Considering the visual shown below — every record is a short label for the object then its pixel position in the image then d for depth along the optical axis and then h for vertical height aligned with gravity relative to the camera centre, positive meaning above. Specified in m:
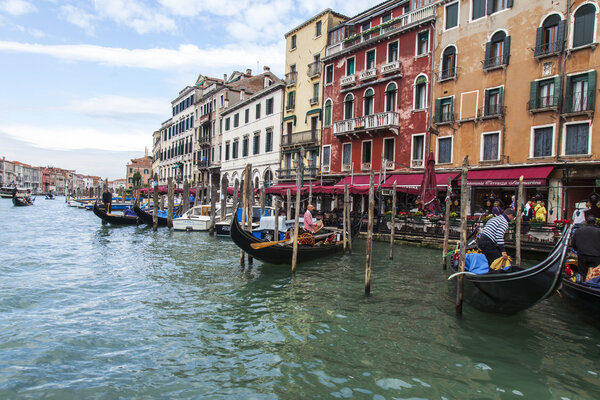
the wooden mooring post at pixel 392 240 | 11.50 -1.27
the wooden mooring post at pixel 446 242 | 9.67 -1.06
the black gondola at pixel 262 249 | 9.08 -1.34
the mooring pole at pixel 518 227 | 9.12 -0.59
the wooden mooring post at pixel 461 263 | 6.00 -0.96
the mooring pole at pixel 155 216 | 19.09 -1.40
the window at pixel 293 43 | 25.61 +9.78
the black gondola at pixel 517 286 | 4.95 -1.16
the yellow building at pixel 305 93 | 23.23 +6.25
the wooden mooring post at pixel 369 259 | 7.26 -1.16
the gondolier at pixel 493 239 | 6.30 -0.61
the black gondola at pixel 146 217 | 20.64 -1.57
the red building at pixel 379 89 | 17.80 +5.34
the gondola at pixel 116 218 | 20.55 -1.69
